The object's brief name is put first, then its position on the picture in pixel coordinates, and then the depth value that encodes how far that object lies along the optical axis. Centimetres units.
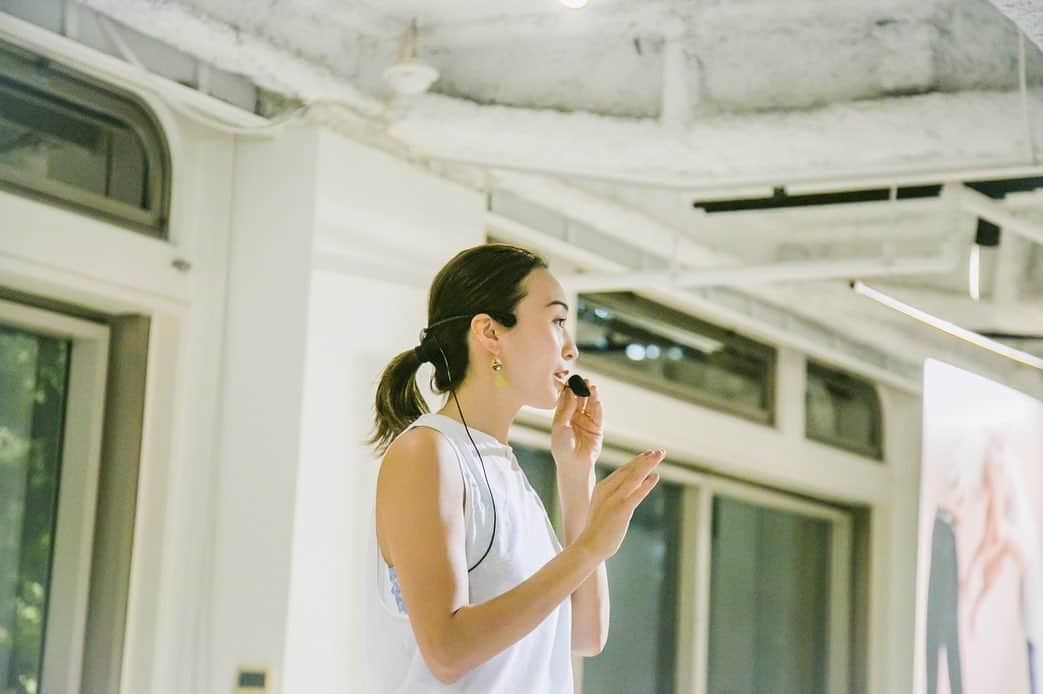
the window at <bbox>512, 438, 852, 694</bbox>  580
